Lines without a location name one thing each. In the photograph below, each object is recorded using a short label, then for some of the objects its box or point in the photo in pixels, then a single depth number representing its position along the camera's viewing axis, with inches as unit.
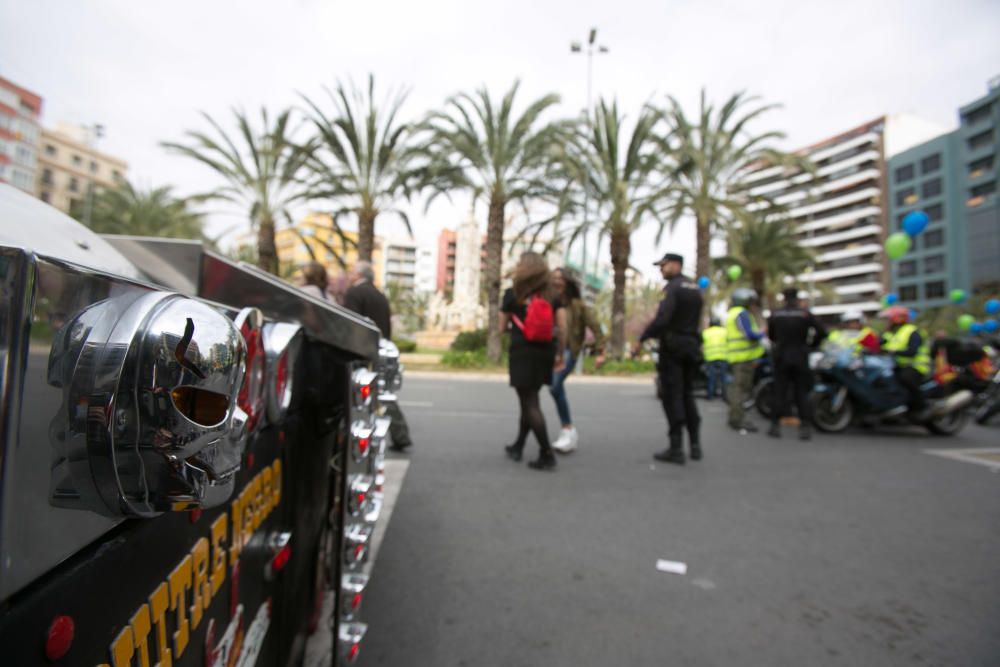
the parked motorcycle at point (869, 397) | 259.9
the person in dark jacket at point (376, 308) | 185.2
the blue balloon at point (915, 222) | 407.5
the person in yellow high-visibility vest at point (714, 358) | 384.2
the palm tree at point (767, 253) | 908.0
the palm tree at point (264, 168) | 622.0
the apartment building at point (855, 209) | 2910.9
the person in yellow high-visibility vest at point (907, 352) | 261.4
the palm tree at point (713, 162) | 649.6
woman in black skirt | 167.2
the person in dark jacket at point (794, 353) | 246.4
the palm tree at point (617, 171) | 655.1
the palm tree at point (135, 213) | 987.3
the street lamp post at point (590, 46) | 840.2
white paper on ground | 104.1
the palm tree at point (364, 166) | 627.8
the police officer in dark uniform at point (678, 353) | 190.1
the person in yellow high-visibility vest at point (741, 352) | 268.1
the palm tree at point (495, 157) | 636.7
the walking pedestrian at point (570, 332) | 193.3
